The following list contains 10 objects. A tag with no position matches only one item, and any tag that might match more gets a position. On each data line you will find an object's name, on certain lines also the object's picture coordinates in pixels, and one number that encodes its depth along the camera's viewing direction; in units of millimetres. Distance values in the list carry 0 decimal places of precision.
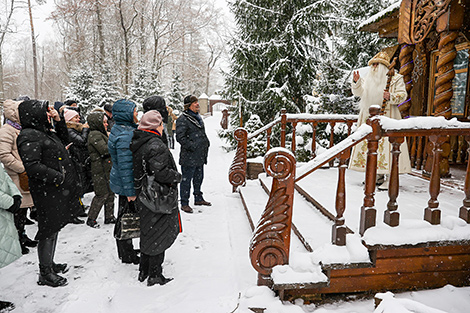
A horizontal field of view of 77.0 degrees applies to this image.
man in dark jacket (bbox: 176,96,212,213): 5078
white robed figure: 4156
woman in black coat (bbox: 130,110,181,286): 2945
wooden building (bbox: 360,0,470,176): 4238
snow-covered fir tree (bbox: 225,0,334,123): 9625
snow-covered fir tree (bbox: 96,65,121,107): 17328
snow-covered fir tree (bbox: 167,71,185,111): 22422
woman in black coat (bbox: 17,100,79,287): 2914
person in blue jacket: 3209
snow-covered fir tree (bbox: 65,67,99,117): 17562
